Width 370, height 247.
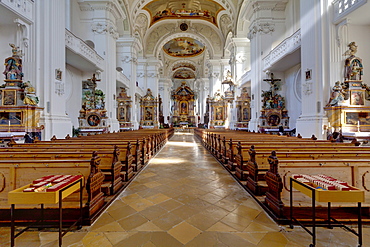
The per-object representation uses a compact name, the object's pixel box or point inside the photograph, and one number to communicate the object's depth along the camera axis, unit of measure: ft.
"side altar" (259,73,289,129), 31.14
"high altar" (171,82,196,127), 104.94
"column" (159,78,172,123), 83.64
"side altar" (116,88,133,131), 44.75
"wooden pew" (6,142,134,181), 11.42
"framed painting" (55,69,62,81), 20.46
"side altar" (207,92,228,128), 59.46
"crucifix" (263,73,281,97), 31.76
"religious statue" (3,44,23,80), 16.72
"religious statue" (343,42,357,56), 18.04
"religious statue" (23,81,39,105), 16.63
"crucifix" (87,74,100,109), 30.88
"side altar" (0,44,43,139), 16.29
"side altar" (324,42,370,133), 17.34
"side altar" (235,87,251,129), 43.19
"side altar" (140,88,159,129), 60.70
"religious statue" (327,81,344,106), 17.58
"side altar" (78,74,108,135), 30.50
